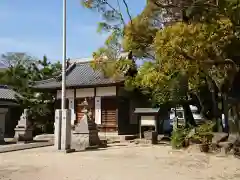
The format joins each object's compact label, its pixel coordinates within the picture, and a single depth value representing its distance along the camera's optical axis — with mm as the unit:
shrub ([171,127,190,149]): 12670
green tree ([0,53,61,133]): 22564
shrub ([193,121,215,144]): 12021
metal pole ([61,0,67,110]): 11987
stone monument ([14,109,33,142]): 16354
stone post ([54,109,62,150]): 11942
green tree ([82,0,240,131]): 8007
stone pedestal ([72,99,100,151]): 13181
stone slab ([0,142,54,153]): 13011
